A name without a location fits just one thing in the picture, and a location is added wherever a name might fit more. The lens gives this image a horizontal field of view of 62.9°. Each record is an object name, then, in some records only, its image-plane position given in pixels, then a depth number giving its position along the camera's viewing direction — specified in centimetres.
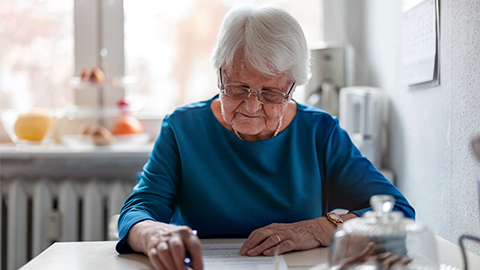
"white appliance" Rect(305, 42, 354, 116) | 201
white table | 81
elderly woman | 106
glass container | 63
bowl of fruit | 208
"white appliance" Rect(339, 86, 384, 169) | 180
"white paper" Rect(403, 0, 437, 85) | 130
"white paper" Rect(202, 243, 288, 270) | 80
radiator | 202
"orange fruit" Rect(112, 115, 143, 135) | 214
